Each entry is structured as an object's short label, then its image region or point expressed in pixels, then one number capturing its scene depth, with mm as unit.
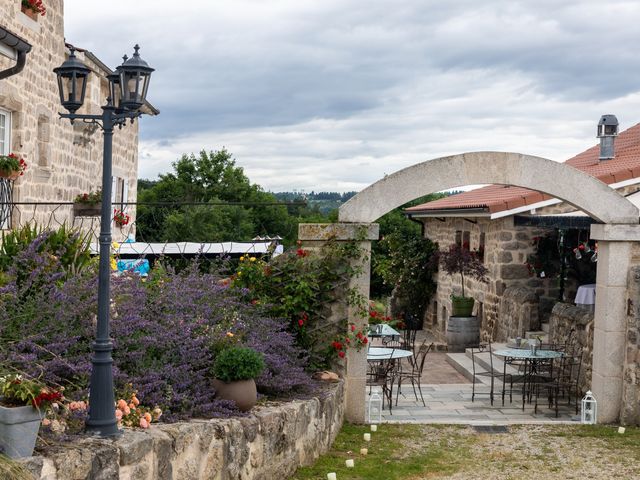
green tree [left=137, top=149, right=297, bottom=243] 38312
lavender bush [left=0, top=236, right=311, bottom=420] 5695
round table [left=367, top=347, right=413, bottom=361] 10500
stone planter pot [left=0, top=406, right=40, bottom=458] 4285
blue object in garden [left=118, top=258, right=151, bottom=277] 7393
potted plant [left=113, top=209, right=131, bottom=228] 12446
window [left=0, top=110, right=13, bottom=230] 10094
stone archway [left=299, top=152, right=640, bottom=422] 8930
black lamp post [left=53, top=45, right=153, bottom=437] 5055
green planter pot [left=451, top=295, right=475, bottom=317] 17047
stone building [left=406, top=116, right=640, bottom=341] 14383
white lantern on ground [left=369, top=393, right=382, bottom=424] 9219
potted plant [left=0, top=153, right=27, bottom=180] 9383
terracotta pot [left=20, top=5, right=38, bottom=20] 11125
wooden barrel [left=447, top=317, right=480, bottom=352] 16438
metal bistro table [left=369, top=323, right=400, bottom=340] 12479
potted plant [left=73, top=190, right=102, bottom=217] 11797
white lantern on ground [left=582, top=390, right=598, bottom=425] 9342
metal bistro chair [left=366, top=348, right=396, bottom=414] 10002
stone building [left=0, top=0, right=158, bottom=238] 10758
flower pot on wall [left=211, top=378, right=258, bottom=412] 6379
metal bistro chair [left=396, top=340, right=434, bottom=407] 10393
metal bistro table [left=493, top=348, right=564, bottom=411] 10273
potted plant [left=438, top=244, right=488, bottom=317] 16406
